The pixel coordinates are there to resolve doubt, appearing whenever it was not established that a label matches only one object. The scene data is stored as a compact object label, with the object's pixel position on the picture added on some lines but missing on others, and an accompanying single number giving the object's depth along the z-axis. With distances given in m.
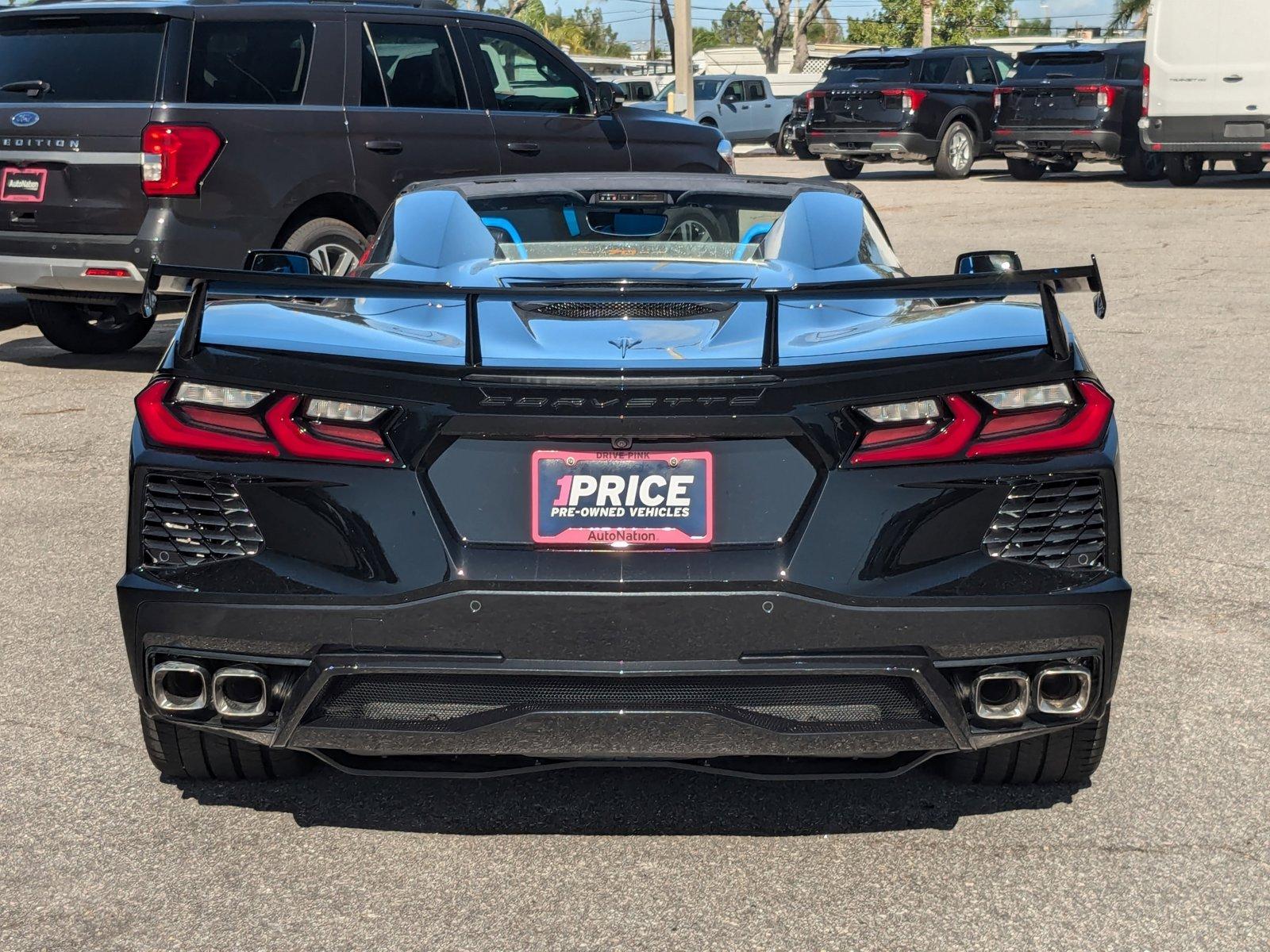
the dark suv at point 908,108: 24.81
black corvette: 3.11
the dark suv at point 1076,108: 23.08
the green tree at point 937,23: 81.62
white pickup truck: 39.00
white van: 20.84
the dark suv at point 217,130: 8.77
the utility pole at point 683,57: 26.58
